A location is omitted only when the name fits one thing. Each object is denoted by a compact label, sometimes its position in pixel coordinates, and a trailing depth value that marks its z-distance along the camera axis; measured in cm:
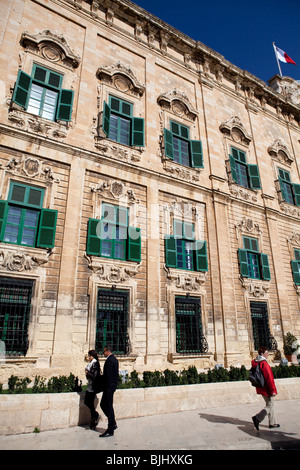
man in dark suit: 609
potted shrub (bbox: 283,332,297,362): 1409
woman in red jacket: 646
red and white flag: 2303
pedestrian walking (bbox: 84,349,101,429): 653
